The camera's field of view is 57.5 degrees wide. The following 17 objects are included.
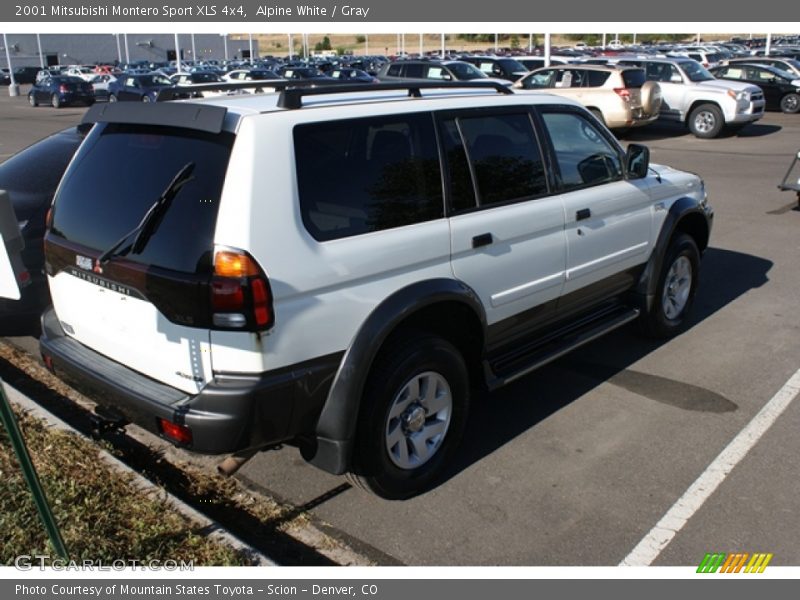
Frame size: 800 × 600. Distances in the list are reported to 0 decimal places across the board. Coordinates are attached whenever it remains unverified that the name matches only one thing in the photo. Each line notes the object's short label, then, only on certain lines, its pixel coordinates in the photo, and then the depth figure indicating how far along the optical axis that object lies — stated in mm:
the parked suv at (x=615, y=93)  17359
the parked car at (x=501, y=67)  24030
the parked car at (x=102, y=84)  36156
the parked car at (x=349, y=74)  28484
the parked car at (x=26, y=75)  53625
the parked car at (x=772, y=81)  22906
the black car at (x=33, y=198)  4980
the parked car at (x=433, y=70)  21089
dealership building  70500
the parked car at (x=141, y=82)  31734
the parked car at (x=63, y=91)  32594
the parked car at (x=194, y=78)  29542
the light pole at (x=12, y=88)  42344
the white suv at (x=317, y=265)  2934
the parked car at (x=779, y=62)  23984
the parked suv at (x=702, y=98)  18031
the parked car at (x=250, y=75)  27562
